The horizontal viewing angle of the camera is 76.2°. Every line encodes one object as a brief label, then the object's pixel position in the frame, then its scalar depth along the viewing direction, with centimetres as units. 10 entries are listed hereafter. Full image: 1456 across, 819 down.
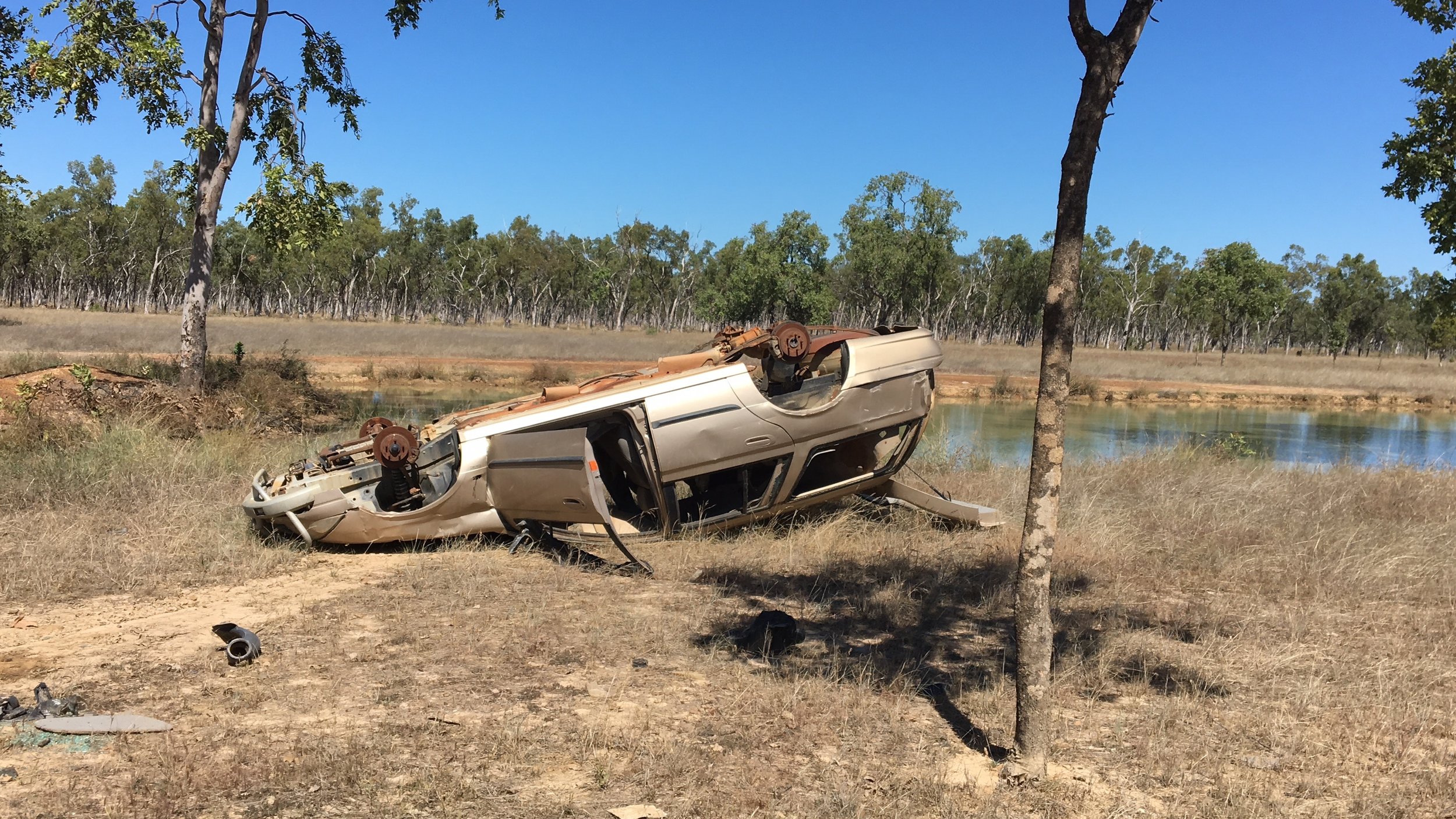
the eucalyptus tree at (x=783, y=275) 6222
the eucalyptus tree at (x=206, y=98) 1377
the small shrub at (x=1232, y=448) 1578
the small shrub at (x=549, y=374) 3150
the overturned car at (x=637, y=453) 774
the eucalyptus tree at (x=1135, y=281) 8431
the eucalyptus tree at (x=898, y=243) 5884
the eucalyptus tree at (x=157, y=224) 7169
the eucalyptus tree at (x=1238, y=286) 5728
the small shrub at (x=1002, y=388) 3447
